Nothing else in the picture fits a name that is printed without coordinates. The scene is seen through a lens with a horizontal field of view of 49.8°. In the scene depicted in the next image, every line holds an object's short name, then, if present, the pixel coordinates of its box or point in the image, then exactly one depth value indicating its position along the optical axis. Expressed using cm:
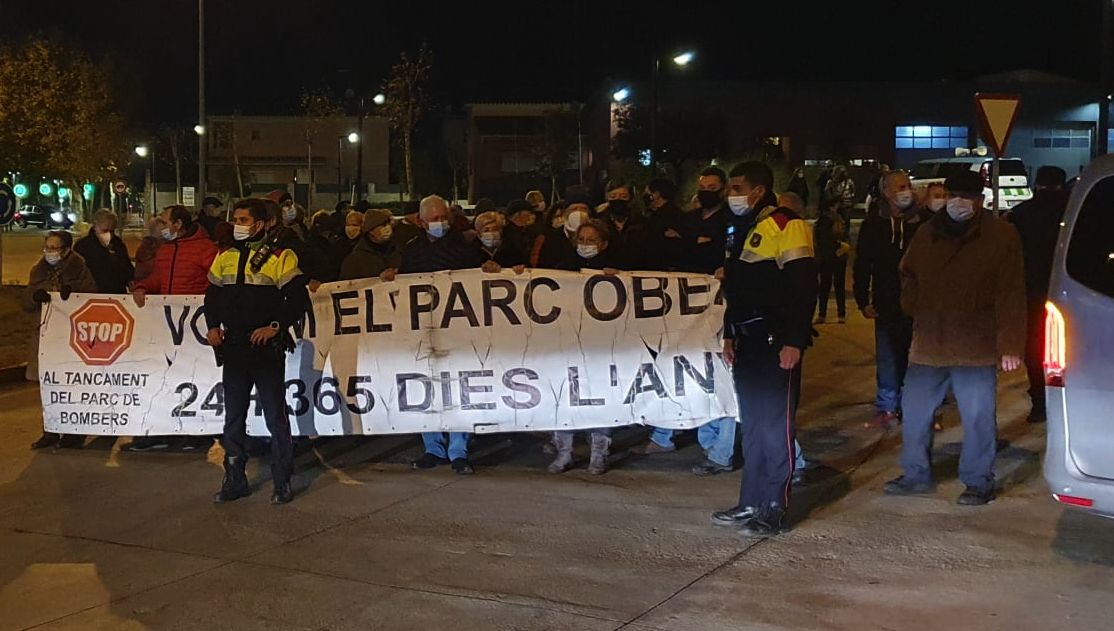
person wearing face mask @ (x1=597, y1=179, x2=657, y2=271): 870
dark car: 6146
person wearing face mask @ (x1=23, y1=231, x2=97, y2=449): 887
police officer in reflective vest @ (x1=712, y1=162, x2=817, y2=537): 609
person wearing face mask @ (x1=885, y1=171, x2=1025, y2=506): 650
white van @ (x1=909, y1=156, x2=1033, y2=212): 2908
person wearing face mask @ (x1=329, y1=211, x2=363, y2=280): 971
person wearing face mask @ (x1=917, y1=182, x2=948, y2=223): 896
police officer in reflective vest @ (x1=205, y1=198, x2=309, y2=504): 711
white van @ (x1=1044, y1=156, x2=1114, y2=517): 538
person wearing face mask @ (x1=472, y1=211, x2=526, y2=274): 849
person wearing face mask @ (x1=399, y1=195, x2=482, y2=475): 824
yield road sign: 994
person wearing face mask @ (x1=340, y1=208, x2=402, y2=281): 880
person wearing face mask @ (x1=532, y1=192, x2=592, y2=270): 836
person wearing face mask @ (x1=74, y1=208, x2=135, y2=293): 948
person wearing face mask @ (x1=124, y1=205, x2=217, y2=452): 873
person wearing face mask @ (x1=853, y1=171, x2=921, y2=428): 892
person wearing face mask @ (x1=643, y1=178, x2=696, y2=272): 826
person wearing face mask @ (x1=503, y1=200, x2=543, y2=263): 913
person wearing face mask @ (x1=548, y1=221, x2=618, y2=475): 793
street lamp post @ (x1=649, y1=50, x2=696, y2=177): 2627
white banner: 789
